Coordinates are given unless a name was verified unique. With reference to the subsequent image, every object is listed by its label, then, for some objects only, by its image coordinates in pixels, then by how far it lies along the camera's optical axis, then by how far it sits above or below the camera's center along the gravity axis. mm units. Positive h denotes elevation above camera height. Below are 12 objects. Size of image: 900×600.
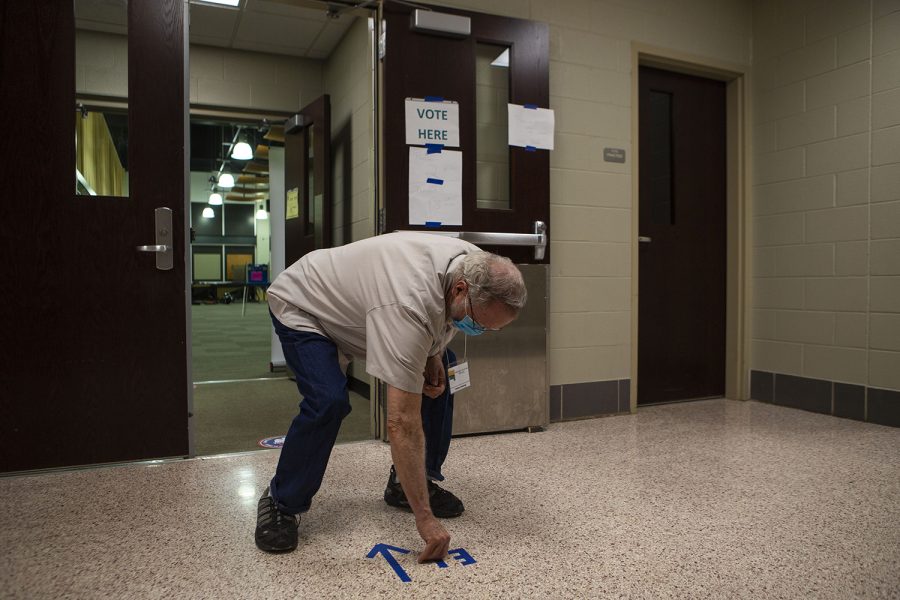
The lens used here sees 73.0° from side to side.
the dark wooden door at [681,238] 3564 +311
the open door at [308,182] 4281 +819
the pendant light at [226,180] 12742 +2350
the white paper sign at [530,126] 2949 +801
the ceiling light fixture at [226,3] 3887 +1852
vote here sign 2730 +762
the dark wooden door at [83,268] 2225 +88
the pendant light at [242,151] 7938 +1839
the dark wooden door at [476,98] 2699 +902
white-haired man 1402 -118
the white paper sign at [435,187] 2738 +471
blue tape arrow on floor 1495 -699
